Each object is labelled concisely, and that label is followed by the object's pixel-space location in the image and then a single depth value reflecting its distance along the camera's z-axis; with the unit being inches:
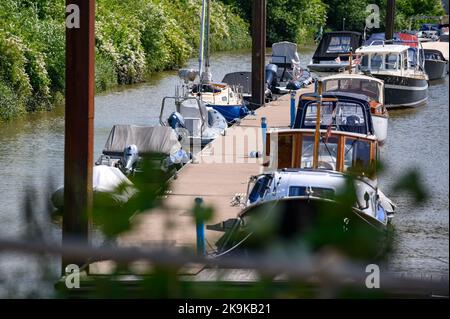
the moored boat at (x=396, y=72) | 1203.2
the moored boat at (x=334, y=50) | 1582.2
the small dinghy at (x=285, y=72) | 1371.8
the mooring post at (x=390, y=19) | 1557.6
